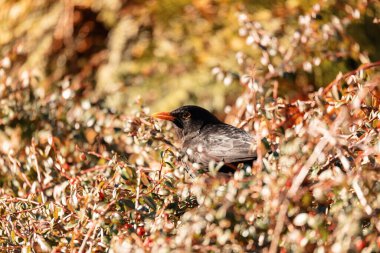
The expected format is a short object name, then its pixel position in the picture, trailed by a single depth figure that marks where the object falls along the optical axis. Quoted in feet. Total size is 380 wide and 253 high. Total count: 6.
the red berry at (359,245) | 12.52
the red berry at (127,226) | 16.57
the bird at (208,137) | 25.98
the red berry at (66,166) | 25.11
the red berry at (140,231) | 16.71
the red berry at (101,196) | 17.62
